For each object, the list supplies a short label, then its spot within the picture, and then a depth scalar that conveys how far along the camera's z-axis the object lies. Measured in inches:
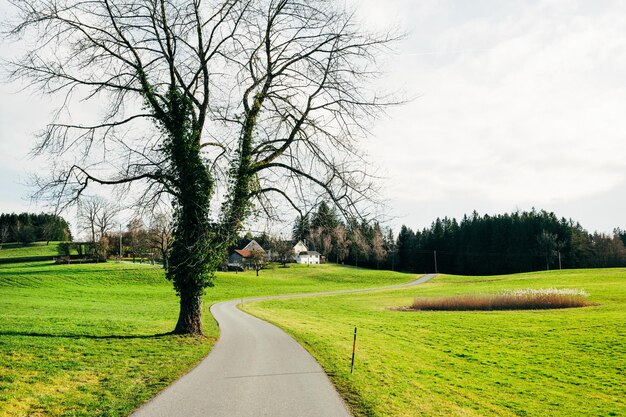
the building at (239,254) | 4565.5
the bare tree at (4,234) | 4335.1
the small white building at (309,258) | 4633.4
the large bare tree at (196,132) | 562.9
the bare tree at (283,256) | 3087.6
